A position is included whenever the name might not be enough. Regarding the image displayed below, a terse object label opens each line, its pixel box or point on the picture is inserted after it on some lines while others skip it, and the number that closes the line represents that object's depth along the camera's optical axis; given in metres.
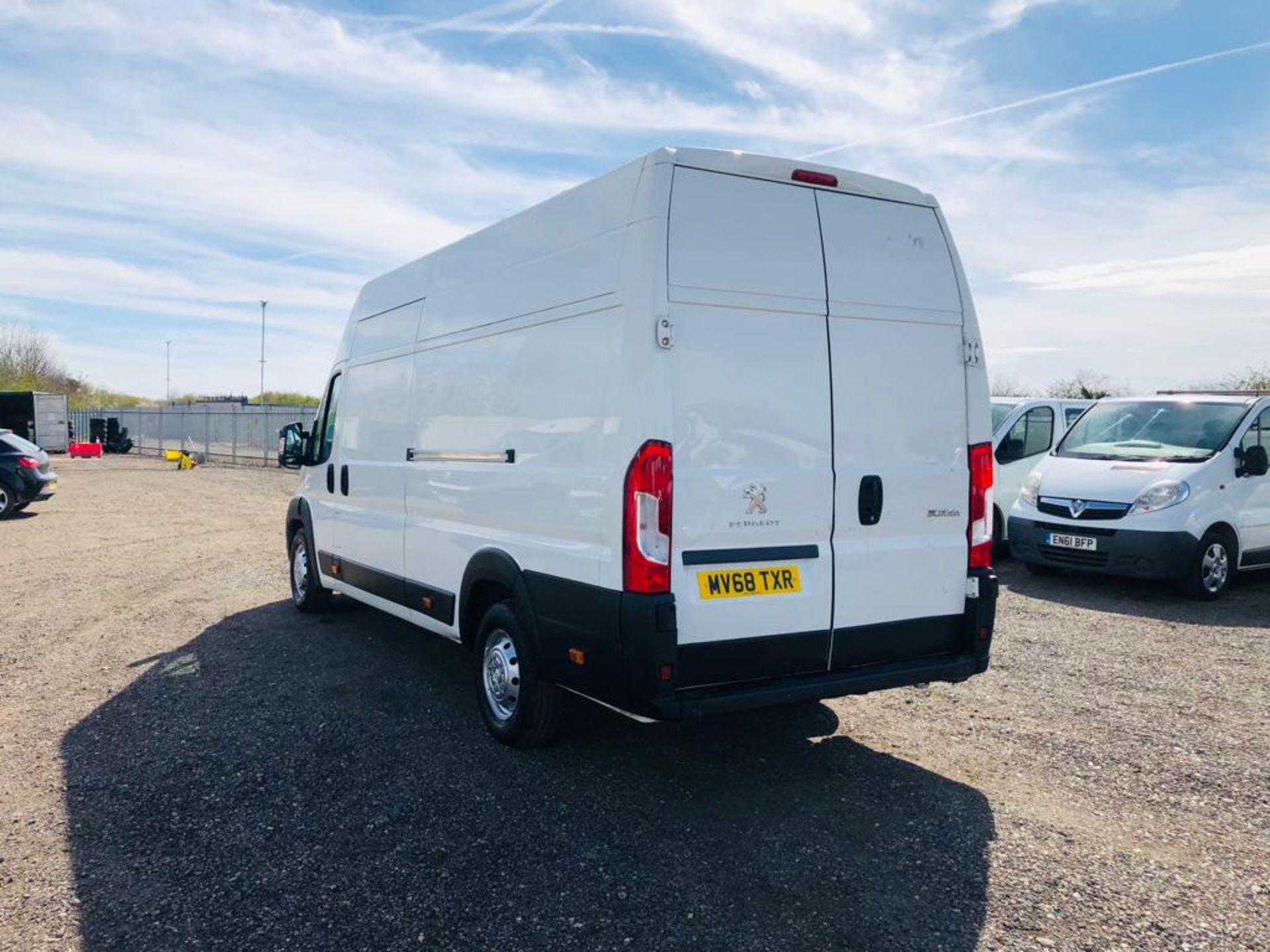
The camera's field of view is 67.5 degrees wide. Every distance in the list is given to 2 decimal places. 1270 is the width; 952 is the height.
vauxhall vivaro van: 8.69
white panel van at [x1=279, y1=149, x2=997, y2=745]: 3.90
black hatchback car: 15.92
